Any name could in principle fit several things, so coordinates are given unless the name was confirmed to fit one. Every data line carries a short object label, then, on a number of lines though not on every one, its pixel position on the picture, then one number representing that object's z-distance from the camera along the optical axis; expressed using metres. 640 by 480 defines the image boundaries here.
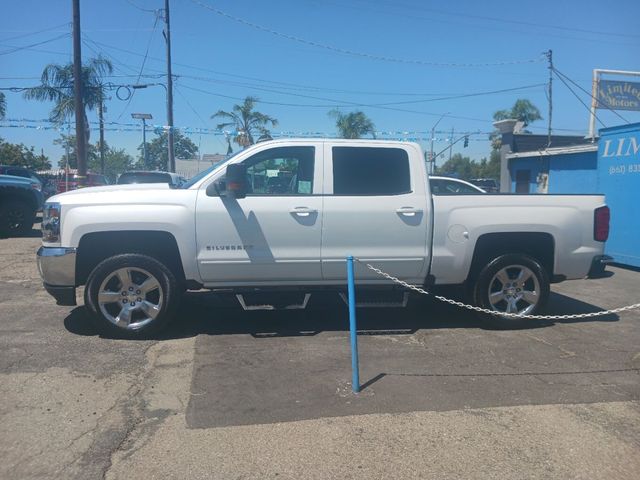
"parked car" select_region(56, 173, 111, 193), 19.62
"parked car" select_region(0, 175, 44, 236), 13.17
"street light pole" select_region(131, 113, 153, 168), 30.97
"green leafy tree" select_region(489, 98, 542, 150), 44.34
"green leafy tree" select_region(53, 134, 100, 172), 51.53
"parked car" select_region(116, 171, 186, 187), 14.00
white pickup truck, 5.29
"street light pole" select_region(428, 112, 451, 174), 29.16
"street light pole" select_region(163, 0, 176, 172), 26.19
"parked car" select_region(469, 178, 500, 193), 30.39
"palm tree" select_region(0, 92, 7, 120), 29.95
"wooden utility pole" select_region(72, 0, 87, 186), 14.98
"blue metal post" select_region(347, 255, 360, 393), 4.18
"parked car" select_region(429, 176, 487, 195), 11.62
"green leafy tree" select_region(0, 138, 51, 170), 49.91
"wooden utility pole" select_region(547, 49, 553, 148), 24.39
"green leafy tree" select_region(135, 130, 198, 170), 77.91
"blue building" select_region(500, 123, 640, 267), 9.93
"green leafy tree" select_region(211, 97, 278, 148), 31.74
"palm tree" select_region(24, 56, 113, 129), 25.44
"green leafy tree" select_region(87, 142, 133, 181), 86.69
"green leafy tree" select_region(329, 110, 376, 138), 34.12
